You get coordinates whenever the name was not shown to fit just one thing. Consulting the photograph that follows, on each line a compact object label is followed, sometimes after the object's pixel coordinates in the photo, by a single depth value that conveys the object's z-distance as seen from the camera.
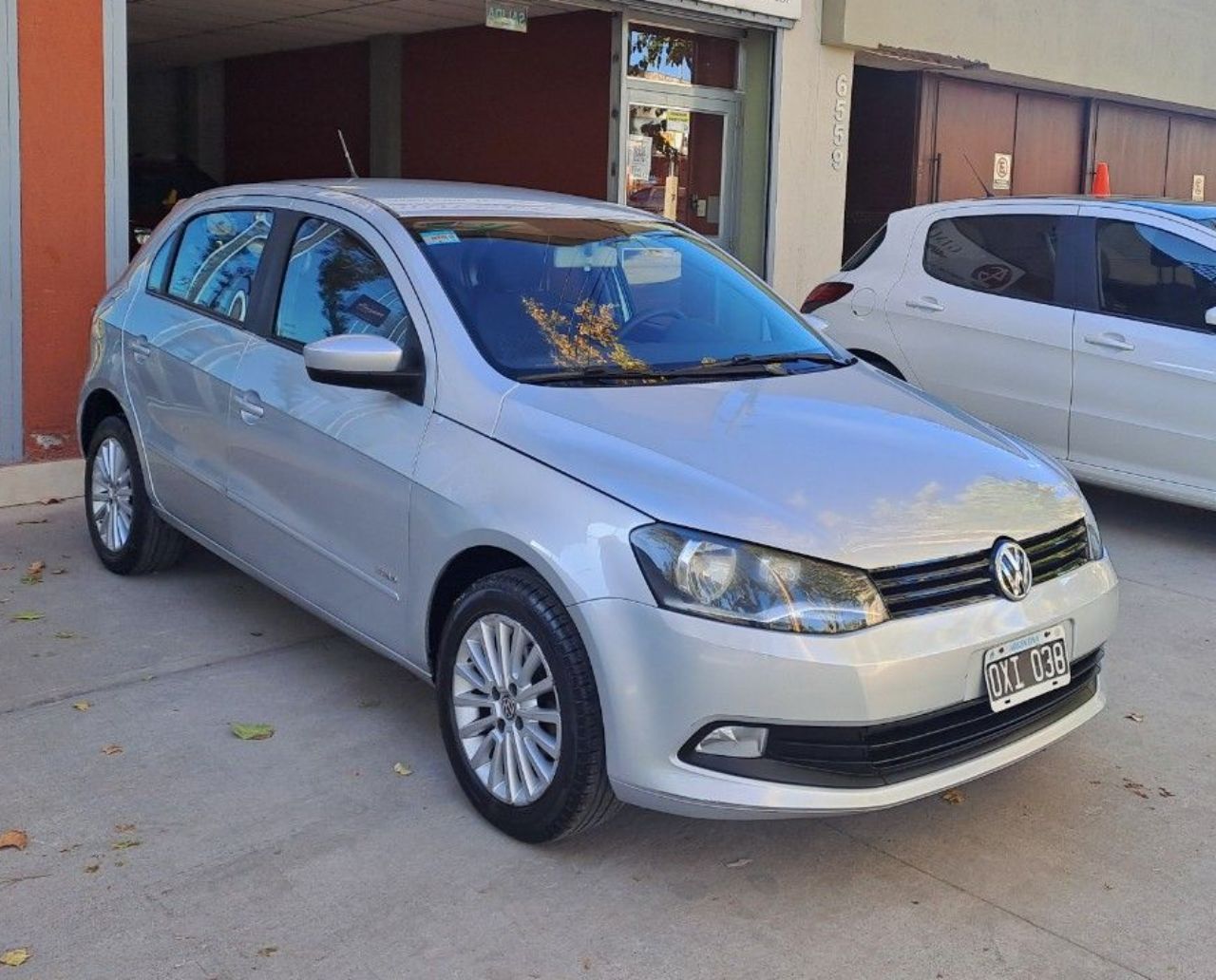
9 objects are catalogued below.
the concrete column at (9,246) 6.86
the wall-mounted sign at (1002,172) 15.47
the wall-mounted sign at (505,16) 10.14
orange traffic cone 12.34
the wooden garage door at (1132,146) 16.69
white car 6.92
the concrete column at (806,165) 11.25
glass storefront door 11.02
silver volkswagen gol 3.33
